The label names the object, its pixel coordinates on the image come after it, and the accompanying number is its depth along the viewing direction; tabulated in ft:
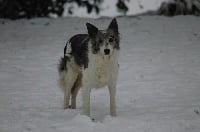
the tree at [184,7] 119.14
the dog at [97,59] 45.19
